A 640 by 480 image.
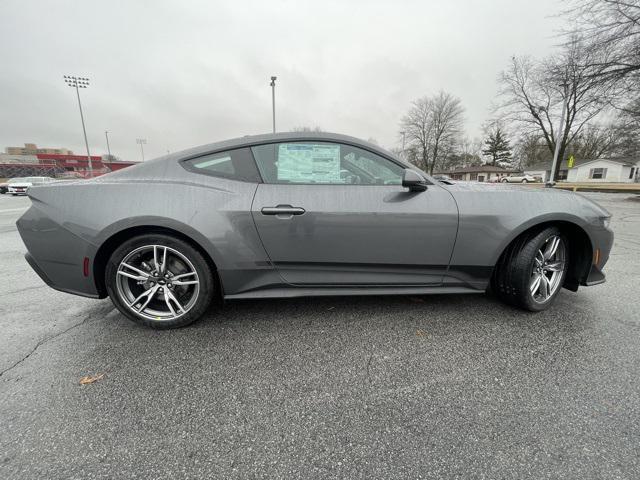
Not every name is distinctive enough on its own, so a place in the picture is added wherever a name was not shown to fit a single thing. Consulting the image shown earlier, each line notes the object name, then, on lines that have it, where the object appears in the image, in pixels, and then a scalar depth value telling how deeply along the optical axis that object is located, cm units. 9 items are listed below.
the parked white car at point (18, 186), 1923
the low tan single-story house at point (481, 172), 6028
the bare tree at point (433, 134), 4609
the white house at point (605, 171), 4109
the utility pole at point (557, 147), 1961
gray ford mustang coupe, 203
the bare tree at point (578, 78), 1298
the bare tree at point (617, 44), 1177
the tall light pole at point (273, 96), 1708
